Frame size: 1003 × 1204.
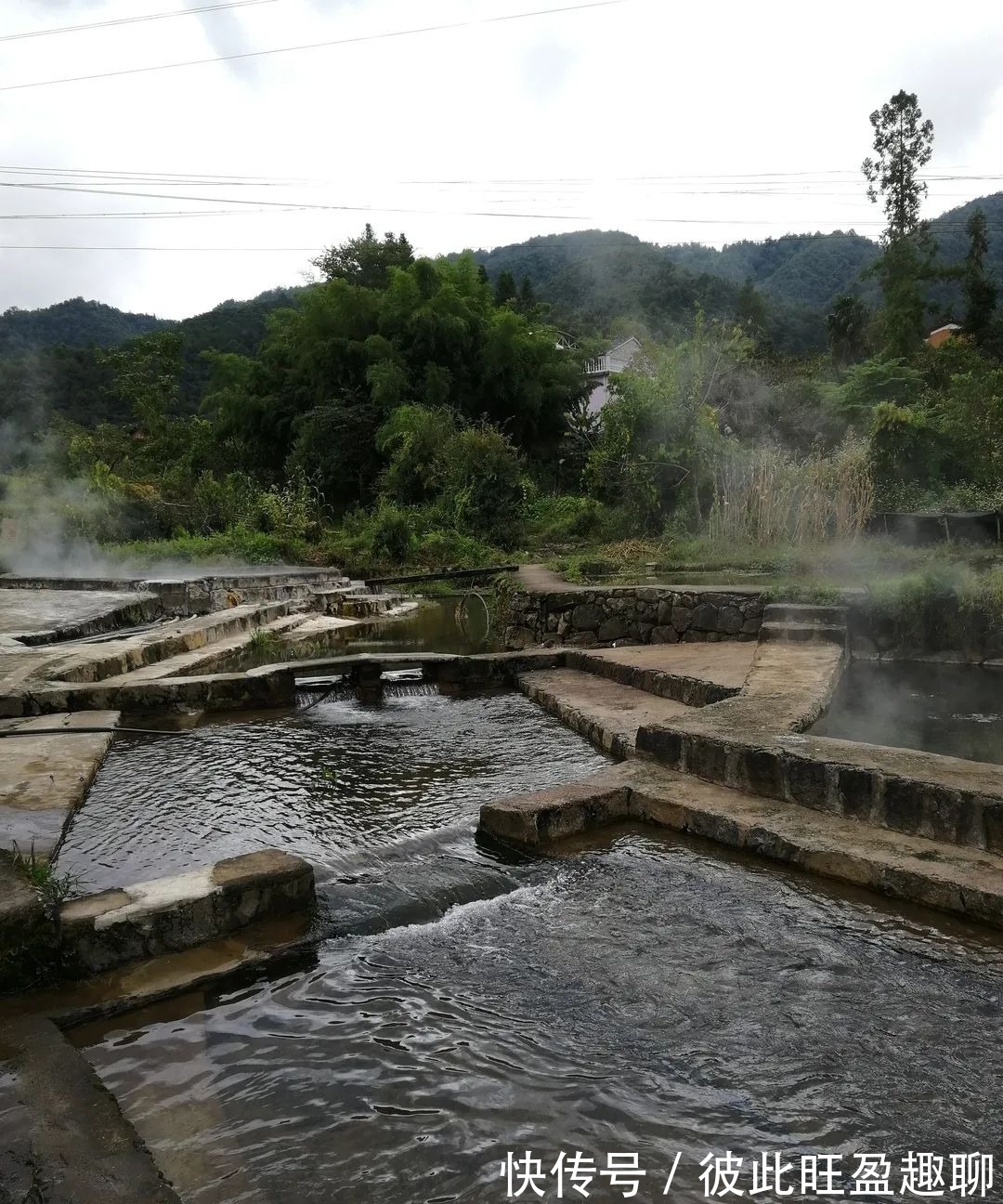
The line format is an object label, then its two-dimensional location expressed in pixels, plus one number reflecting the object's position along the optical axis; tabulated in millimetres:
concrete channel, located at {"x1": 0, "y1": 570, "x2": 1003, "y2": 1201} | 2475
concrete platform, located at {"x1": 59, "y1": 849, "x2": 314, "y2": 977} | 2633
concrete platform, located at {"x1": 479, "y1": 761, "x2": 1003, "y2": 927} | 2990
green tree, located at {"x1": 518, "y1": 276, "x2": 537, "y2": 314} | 36750
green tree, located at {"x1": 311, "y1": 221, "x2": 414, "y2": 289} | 30578
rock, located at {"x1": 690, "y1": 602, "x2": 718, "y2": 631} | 8344
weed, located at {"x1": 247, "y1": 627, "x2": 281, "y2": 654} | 9188
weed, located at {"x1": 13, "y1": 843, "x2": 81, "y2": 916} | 2584
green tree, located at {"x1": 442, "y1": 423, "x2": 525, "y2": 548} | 18688
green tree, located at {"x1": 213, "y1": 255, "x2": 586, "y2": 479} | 23641
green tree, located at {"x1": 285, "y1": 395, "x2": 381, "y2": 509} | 23375
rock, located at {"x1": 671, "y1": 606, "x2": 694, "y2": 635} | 8562
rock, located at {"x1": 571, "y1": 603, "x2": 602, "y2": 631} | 9445
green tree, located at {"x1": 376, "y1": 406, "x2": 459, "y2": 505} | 20500
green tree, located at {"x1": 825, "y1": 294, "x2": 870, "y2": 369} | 34125
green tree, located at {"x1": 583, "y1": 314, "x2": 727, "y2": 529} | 13930
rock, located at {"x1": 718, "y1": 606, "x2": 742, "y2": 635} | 8172
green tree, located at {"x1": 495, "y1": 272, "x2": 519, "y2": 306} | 36062
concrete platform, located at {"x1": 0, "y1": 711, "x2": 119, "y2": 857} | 3445
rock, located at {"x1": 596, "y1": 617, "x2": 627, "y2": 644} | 9214
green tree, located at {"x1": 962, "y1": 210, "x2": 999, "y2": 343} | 30688
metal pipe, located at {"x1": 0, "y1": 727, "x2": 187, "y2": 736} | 5148
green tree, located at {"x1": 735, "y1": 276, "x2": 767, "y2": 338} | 38856
